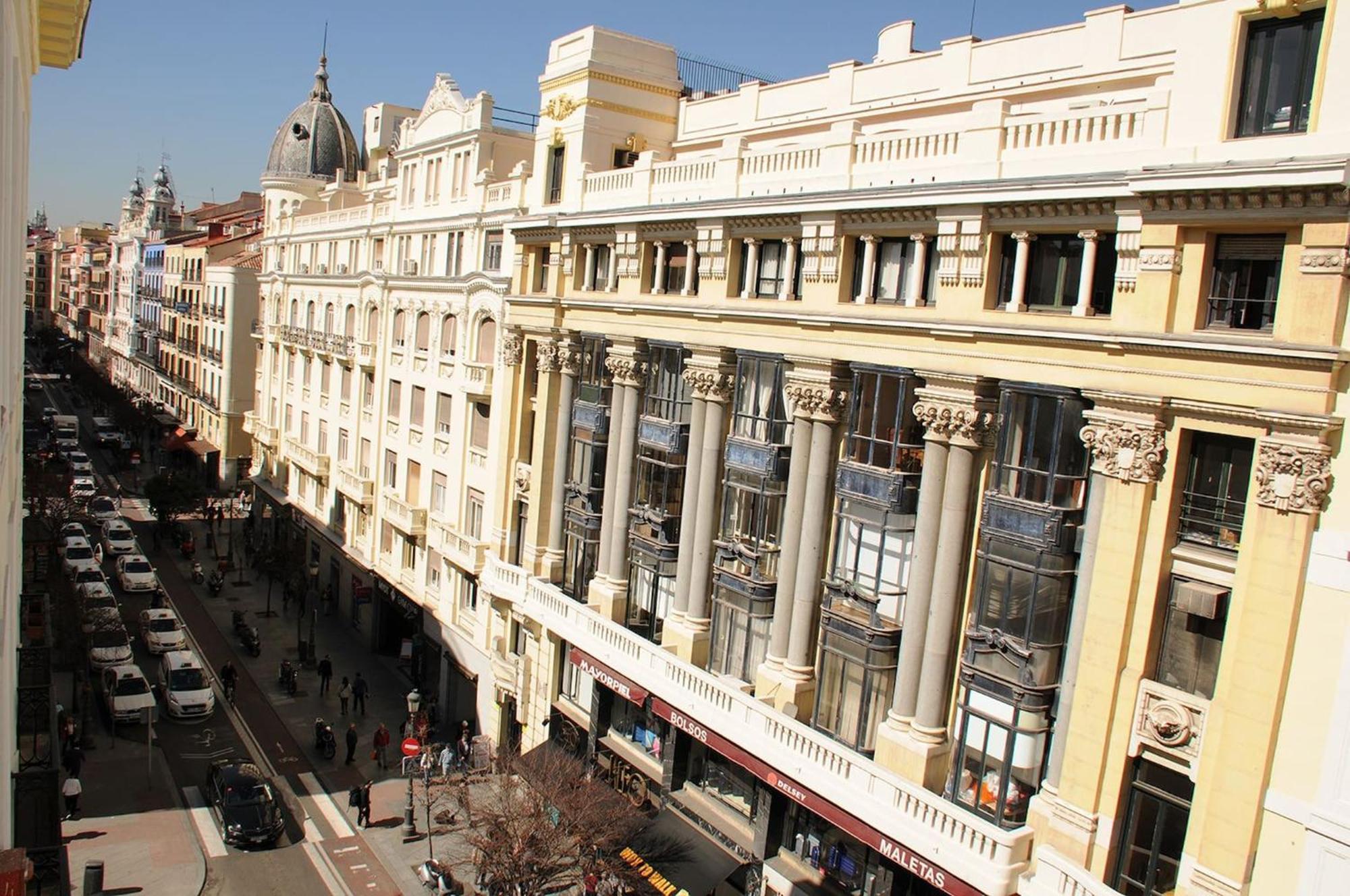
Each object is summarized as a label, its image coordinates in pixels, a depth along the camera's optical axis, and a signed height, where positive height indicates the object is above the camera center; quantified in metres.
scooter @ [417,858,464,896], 28.50 -15.35
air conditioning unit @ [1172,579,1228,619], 17.34 -3.61
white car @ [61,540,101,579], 49.59 -13.63
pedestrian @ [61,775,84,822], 30.92 -15.03
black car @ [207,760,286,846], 30.64 -15.15
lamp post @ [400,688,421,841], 32.28 -15.71
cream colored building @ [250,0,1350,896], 16.56 -2.15
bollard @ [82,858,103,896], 26.83 -15.20
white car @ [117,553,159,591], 52.47 -14.65
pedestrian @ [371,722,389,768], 37.22 -15.37
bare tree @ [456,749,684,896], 24.31 -12.08
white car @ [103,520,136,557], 57.72 -14.39
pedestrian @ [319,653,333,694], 43.34 -15.19
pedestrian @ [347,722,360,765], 36.97 -15.33
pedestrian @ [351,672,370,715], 41.94 -15.41
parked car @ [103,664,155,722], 37.84 -15.03
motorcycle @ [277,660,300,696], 42.88 -15.38
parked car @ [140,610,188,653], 43.88 -14.70
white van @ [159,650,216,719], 39.06 -15.05
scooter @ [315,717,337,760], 37.41 -15.56
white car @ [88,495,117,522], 63.22 -13.99
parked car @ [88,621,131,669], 41.09 -14.34
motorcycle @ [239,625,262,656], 46.91 -15.49
